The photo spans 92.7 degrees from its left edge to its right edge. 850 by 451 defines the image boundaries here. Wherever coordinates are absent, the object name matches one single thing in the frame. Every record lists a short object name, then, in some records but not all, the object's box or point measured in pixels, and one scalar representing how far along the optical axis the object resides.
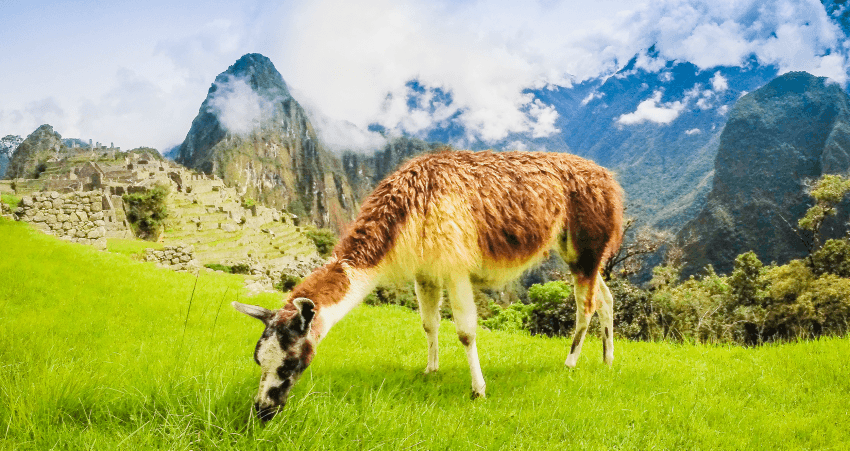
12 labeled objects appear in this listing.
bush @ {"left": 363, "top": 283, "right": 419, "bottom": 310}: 16.83
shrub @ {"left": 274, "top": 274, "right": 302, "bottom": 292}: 21.90
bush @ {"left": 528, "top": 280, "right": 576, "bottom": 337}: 10.94
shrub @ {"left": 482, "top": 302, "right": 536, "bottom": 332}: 11.76
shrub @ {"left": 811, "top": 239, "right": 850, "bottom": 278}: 15.34
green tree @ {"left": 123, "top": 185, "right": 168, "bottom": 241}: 40.91
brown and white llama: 2.81
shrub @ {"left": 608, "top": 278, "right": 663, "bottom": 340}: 9.75
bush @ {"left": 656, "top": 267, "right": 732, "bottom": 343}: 10.07
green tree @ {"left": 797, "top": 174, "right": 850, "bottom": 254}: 19.30
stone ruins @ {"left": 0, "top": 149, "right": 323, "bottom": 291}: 21.41
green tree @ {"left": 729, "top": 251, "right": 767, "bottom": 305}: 16.23
